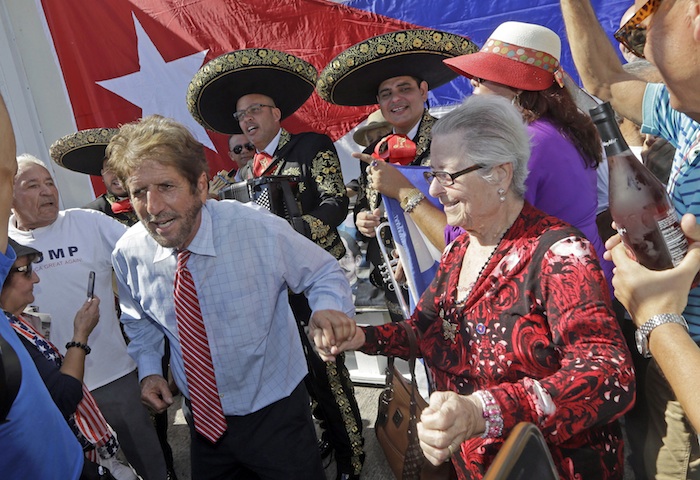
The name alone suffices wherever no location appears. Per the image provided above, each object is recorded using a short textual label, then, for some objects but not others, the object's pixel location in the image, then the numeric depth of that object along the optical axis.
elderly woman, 1.17
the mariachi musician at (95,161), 4.33
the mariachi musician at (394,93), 2.43
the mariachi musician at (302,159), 3.13
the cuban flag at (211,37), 4.58
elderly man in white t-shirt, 3.07
